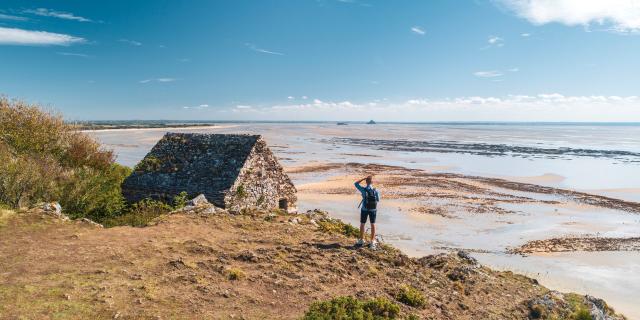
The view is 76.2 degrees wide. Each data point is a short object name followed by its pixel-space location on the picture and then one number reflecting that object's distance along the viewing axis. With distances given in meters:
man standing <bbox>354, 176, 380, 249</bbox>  13.25
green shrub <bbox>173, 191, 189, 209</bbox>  16.73
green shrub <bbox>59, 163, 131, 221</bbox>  16.22
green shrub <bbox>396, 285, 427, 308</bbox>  10.03
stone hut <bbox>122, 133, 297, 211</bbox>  17.66
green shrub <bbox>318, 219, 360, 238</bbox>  15.79
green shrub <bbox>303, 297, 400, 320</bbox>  8.42
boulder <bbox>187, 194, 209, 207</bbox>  16.36
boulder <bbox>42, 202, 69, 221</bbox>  13.40
